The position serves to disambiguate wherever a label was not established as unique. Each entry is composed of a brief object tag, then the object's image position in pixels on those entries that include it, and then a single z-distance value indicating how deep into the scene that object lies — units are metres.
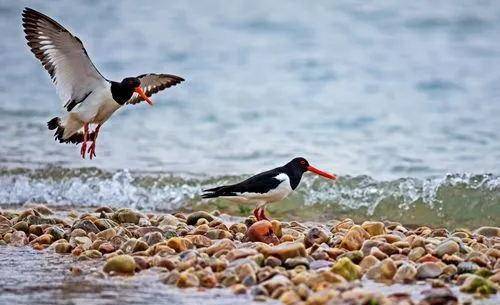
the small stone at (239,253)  13.87
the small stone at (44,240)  16.53
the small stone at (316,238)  15.20
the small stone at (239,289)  12.84
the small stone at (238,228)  16.99
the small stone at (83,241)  15.80
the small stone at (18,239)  16.67
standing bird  17.81
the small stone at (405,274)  13.29
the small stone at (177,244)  15.08
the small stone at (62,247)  15.83
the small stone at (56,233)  16.62
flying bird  19.52
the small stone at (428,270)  13.36
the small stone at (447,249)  14.15
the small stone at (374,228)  15.74
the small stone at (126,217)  18.16
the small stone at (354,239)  14.82
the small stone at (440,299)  11.96
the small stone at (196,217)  17.94
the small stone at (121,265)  13.99
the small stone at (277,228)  15.77
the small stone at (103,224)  16.95
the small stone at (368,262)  13.70
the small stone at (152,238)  15.71
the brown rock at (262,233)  15.60
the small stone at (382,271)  13.36
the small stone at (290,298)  12.06
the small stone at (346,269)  13.20
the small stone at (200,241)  15.48
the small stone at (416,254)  14.15
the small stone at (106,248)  15.48
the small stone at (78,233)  16.46
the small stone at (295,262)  13.59
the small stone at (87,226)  16.73
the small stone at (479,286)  12.66
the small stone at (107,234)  16.23
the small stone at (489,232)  16.95
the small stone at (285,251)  13.81
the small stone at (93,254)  15.28
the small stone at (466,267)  13.52
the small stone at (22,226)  17.30
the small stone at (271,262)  13.66
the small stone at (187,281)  13.27
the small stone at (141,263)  14.16
